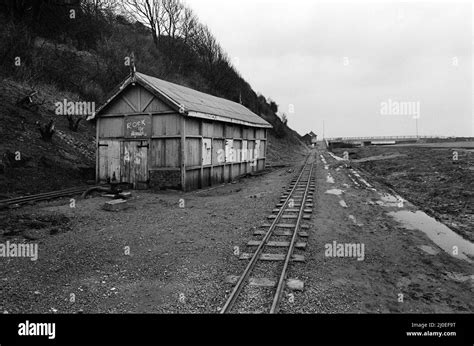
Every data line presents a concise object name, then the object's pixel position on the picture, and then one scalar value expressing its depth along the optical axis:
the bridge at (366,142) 85.92
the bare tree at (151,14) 47.84
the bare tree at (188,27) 51.62
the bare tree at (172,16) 49.81
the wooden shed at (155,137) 15.45
